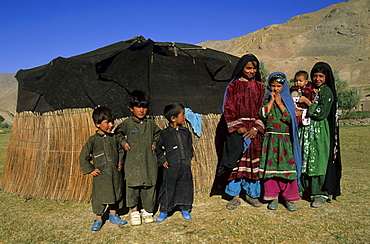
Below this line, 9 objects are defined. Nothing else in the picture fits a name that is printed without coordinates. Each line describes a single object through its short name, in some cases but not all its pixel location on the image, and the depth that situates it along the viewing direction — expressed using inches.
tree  1175.0
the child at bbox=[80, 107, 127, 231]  123.0
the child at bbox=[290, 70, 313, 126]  153.3
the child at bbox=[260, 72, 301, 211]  143.0
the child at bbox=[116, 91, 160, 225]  129.0
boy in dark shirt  135.0
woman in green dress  151.6
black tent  171.9
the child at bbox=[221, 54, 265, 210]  145.0
